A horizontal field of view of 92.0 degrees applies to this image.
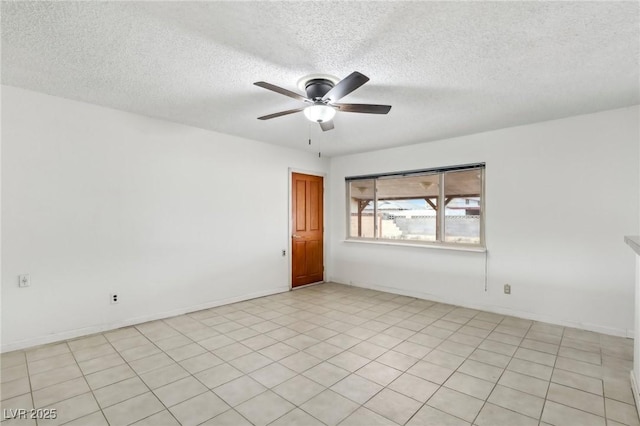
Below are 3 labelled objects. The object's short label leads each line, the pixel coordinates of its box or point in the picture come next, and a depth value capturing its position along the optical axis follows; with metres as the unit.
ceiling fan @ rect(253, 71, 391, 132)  2.49
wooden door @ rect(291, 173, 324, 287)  5.46
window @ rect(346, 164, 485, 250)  4.46
